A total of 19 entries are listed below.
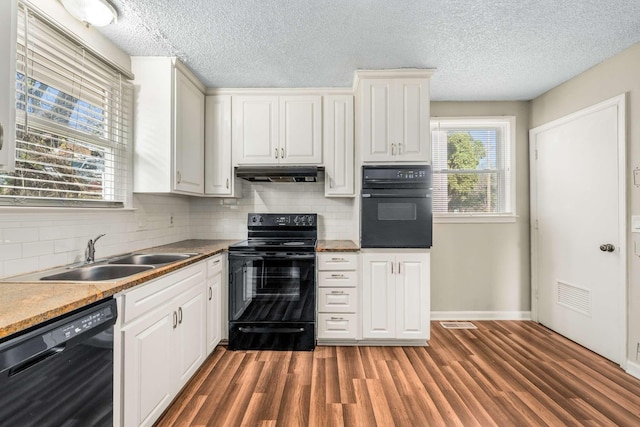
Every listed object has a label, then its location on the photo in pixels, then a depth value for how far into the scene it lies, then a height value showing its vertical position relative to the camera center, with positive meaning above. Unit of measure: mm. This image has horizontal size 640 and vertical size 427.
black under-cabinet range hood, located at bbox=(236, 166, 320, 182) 2797 +392
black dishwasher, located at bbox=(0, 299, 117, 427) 883 -512
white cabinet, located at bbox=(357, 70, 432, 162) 2697 +867
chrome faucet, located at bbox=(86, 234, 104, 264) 1870 -213
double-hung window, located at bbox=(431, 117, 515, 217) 3402 +537
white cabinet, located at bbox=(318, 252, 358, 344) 2711 -678
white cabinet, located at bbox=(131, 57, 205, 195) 2418 +718
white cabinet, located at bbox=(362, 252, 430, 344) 2674 -684
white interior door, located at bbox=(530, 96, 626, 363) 2430 -85
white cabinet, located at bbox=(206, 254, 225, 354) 2400 -666
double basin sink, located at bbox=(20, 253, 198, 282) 1627 -307
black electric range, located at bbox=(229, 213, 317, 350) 2637 -691
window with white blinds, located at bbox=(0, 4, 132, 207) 1562 +550
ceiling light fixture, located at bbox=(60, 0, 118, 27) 1712 +1159
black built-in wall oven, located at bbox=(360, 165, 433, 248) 2672 +69
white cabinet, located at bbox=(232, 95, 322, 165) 2998 +826
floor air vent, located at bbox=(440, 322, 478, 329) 3162 -1120
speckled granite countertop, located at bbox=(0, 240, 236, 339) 920 -297
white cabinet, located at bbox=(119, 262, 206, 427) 1406 -677
